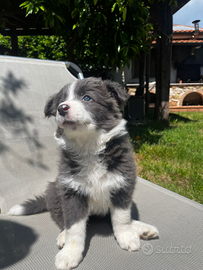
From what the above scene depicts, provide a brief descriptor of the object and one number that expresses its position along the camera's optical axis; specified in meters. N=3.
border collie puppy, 0.37
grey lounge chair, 0.34
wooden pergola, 1.37
